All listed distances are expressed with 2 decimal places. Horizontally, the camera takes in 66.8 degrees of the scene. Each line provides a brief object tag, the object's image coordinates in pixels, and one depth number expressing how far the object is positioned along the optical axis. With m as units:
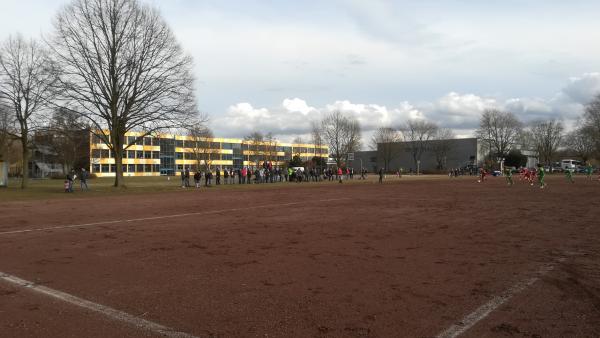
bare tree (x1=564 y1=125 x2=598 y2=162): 75.94
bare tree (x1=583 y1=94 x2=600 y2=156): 73.06
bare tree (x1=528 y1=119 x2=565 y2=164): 98.38
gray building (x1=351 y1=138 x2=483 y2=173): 101.50
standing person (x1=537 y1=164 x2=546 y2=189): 32.97
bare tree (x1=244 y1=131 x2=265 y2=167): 108.69
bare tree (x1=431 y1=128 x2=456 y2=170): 102.19
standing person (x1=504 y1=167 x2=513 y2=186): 37.98
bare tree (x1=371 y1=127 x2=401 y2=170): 105.44
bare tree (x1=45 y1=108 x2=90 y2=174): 34.53
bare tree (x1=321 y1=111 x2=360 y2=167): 94.38
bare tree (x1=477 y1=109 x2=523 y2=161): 93.94
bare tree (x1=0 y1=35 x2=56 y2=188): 35.38
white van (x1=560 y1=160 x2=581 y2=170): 86.76
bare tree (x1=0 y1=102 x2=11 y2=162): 37.69
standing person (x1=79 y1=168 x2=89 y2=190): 35.31
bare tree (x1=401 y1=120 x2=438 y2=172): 106.69
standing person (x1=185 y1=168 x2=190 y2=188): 39.28
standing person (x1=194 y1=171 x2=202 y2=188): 40.00
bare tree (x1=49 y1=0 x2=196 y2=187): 32.97
